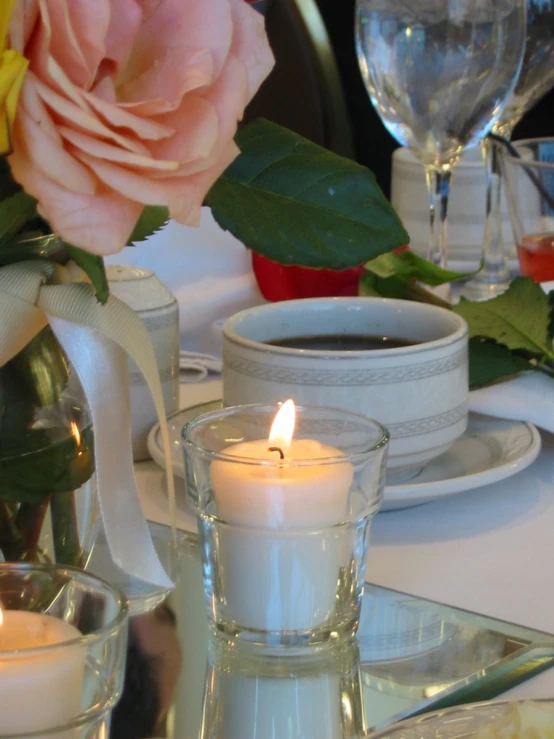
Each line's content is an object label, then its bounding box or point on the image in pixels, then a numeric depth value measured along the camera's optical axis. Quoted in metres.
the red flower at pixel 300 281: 1.02
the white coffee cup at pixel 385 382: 0.79
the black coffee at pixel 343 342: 0.86
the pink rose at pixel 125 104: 0.59
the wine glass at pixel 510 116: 1.16
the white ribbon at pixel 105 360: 0.65
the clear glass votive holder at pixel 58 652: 0.61
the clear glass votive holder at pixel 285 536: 0.71
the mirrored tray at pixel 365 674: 0.67
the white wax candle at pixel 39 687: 0.61
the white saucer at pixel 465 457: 0.80
